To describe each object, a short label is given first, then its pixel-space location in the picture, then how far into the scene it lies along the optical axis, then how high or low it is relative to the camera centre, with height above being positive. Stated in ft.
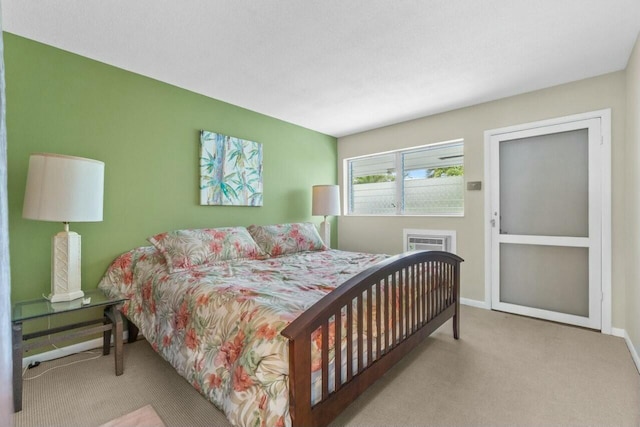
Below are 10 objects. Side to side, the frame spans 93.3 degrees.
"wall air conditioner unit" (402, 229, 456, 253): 11.44 -1.01
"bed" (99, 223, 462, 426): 3.92 -1.76
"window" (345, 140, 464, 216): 11.64 +1.40
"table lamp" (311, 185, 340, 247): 12.71 +0.59
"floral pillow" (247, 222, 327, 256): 9.83 -0.83
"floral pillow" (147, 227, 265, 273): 7.52 -0.88
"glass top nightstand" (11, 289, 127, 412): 5.49 -2.38
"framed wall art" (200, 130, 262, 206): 9.91 +1.51
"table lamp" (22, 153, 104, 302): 5.90 +0.25
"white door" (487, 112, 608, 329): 8.77 -0.20
